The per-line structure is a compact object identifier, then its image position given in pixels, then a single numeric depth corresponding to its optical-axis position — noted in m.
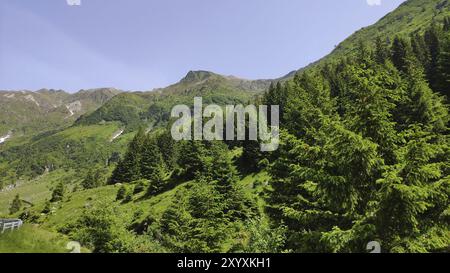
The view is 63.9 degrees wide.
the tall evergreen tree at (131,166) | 103.94
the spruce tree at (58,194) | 110.38
